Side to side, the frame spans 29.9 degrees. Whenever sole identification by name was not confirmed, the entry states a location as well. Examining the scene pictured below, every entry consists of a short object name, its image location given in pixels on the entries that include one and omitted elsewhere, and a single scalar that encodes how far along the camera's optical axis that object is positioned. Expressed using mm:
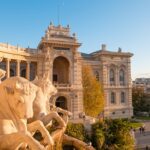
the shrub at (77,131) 24819
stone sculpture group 8352
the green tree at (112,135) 26516
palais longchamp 38875
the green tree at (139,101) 70062
